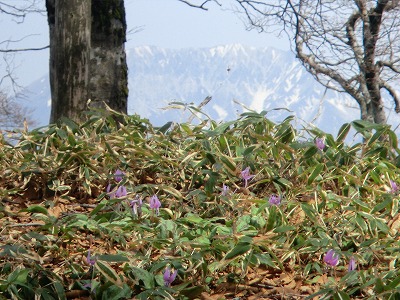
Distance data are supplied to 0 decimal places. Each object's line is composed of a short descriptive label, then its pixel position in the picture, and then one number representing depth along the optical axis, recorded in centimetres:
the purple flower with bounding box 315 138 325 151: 605
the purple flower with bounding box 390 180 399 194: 572
